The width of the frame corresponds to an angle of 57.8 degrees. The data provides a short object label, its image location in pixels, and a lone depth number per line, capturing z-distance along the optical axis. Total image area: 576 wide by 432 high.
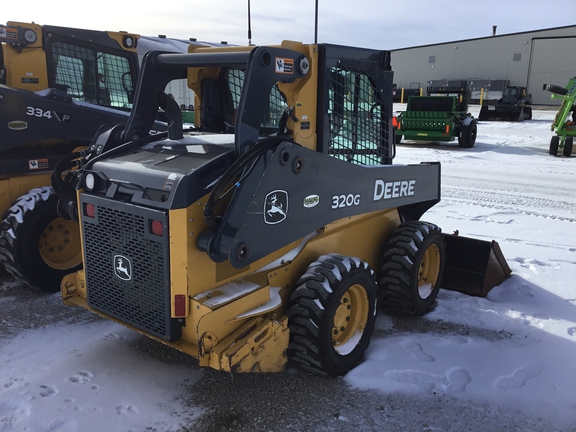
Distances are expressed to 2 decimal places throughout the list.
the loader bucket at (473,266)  5.18
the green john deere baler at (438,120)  16.83
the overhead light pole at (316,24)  15.61
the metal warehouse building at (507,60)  44.06
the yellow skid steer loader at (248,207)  3.02
